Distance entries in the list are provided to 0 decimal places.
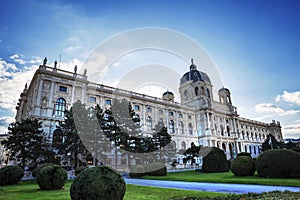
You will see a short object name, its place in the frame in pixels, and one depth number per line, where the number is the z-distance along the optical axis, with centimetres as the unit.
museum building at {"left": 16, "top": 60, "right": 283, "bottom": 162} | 3030
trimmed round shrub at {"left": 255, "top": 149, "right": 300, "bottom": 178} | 1366
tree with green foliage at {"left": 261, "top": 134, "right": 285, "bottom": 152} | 5012
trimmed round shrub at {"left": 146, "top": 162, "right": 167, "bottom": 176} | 2147
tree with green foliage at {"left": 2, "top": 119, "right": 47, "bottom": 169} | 2186
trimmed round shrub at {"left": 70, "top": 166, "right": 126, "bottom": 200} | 615
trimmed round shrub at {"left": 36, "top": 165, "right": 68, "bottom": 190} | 1248
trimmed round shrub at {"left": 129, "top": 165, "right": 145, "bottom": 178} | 2150
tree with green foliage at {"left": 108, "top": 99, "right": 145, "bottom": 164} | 2552
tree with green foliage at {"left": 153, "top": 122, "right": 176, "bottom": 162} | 2953
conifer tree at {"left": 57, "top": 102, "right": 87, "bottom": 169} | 2310
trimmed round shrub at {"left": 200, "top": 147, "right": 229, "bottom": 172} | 2322
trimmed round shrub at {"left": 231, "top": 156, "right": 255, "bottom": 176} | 1672
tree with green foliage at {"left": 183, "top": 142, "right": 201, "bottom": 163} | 3203
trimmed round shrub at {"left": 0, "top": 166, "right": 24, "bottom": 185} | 1623
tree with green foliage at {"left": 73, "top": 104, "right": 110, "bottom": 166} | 2352
